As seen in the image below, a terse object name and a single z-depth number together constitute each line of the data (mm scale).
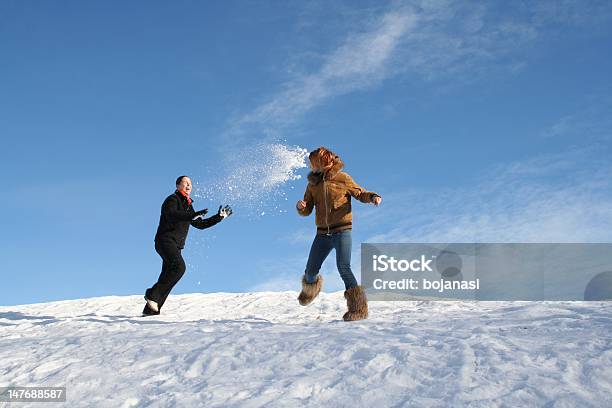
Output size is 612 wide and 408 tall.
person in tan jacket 7402
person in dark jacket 8539
